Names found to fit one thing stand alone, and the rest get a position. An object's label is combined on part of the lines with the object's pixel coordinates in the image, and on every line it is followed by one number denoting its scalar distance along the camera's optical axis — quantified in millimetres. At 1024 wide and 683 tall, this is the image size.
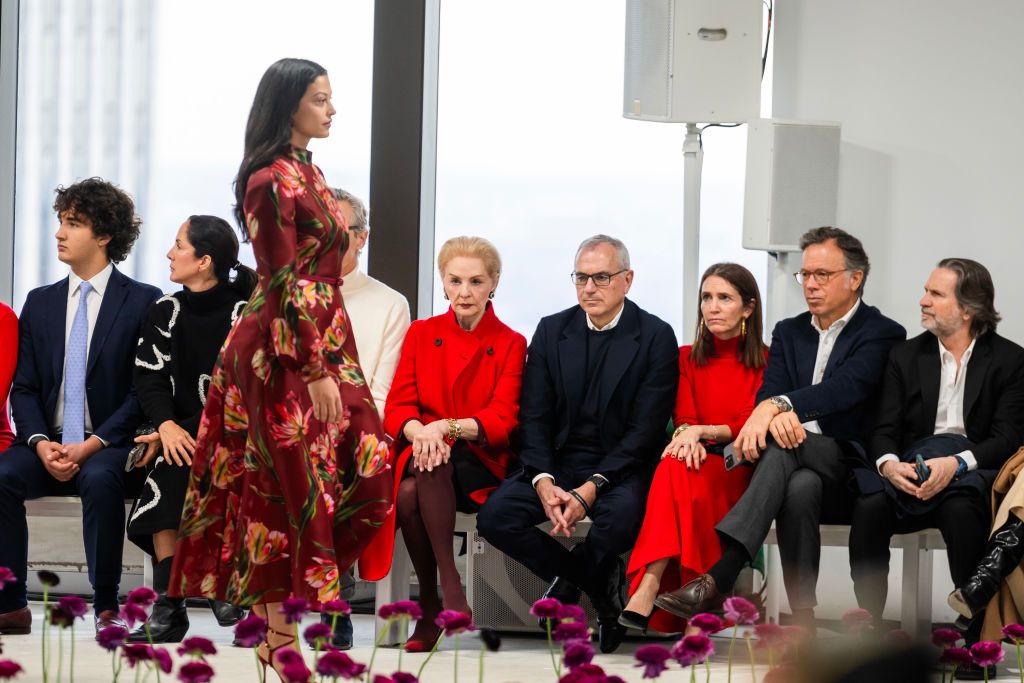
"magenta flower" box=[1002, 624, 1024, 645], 7096
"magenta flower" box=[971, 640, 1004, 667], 6968
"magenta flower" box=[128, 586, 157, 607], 6904
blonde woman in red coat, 8487
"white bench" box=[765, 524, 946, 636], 8478
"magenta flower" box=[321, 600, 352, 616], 7016
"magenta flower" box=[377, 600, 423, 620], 6721
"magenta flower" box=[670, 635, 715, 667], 5649
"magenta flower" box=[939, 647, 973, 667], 5468
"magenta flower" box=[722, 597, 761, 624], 6605
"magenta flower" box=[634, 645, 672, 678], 5453
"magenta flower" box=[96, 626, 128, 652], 6024
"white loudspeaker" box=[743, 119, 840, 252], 9140
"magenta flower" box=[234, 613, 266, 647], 6304
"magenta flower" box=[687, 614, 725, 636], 6654
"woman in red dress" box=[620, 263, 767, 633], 8371
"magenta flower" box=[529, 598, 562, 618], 6888
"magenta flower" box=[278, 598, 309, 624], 6871
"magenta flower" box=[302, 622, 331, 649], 6076
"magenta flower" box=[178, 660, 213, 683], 5465
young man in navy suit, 8591
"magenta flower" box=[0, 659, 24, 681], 5190
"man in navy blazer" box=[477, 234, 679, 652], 8441
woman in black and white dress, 8541
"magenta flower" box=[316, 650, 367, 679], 5449
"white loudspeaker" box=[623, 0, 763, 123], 9173
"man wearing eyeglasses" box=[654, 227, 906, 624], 8297
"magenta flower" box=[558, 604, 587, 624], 6644
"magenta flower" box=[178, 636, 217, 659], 5807
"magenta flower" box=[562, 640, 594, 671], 5477
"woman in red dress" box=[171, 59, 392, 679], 7549
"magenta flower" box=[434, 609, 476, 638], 6521
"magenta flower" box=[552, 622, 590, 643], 6153
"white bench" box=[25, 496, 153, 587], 8702
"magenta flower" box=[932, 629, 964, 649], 5896
